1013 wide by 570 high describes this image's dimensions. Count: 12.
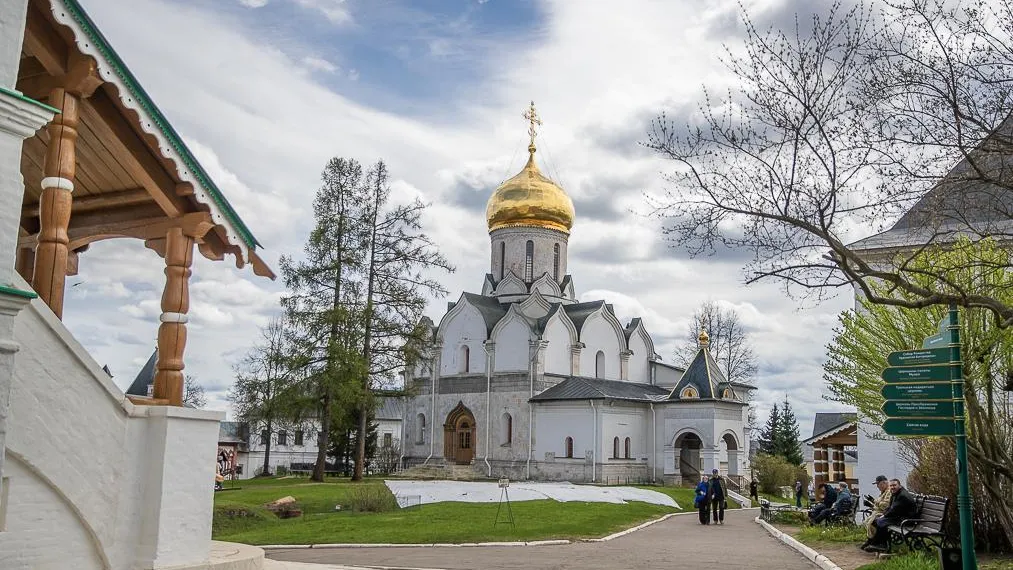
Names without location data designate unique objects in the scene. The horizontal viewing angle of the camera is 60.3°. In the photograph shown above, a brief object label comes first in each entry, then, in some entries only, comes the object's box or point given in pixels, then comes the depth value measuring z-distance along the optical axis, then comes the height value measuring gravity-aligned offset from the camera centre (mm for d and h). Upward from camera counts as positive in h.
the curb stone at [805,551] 12217 -1687
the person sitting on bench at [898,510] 12617 -900
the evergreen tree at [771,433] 53562 +677
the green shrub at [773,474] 36500 -1232
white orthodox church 37594 +2424
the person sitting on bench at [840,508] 17391 -1224
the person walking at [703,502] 20875 -1406
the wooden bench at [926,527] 11781 -1091
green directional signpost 7395 +439
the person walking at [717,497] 20875 -1278
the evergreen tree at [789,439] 49625 +299
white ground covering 23719 -1569
